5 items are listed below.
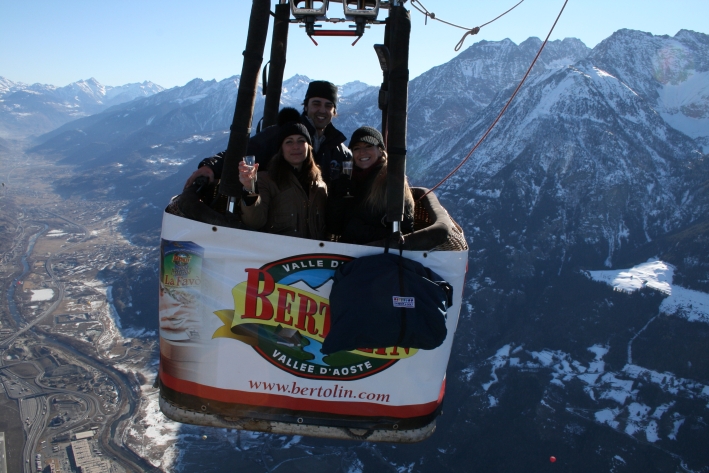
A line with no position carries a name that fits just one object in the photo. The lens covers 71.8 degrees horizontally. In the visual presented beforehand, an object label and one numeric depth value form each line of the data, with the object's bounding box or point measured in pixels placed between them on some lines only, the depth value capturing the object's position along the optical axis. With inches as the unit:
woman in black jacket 202.7
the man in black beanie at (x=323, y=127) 250.0
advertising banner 182.5
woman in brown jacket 207.5
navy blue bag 154.9
